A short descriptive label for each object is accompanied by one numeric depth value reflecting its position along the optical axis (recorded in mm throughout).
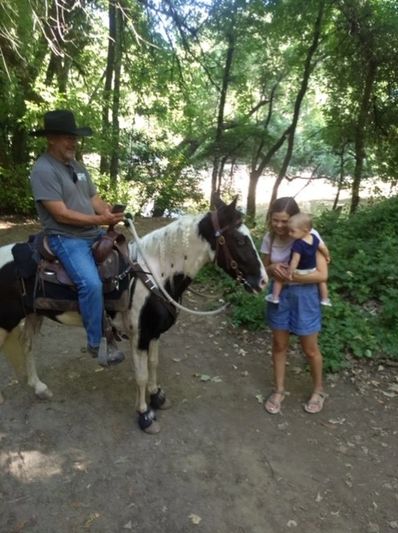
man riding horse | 2998
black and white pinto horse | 3129
